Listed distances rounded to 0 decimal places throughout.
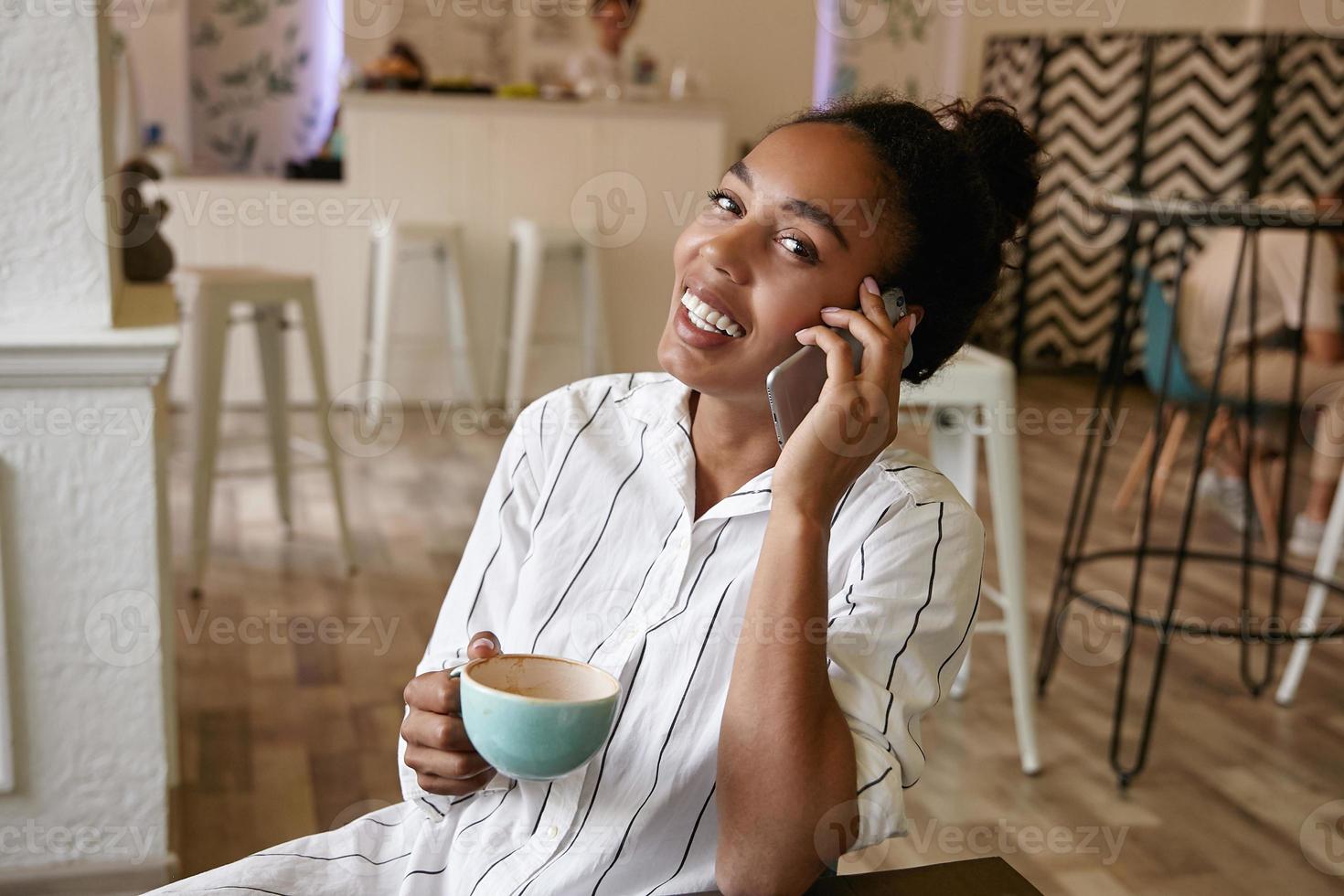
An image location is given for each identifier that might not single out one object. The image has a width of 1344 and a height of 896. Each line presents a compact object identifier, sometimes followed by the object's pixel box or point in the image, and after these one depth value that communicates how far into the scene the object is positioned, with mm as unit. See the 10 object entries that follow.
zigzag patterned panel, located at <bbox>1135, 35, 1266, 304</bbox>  6316
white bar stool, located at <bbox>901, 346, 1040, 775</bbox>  2229
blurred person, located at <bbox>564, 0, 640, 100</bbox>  5375
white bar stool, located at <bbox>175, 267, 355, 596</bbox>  2963
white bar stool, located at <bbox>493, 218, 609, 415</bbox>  4797
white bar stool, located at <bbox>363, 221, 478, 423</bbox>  4738
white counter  4902
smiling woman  876
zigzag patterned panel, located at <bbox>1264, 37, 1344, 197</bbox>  6160
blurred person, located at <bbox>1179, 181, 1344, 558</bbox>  3799
